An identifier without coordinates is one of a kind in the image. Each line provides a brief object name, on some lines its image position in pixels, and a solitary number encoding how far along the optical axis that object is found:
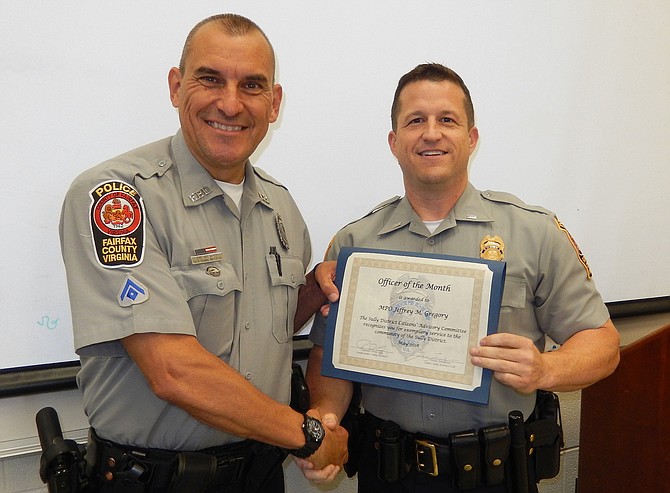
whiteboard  1.54
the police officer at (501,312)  1.50
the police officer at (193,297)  1.23
